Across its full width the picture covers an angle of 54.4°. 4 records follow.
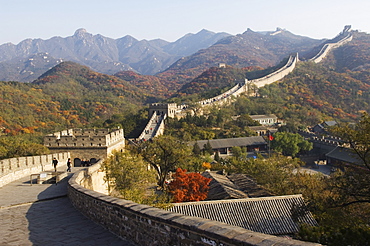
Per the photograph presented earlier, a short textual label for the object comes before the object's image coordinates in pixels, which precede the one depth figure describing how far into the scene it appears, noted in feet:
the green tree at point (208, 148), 132.98
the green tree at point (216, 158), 118.42
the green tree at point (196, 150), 122.87
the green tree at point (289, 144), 140.36
